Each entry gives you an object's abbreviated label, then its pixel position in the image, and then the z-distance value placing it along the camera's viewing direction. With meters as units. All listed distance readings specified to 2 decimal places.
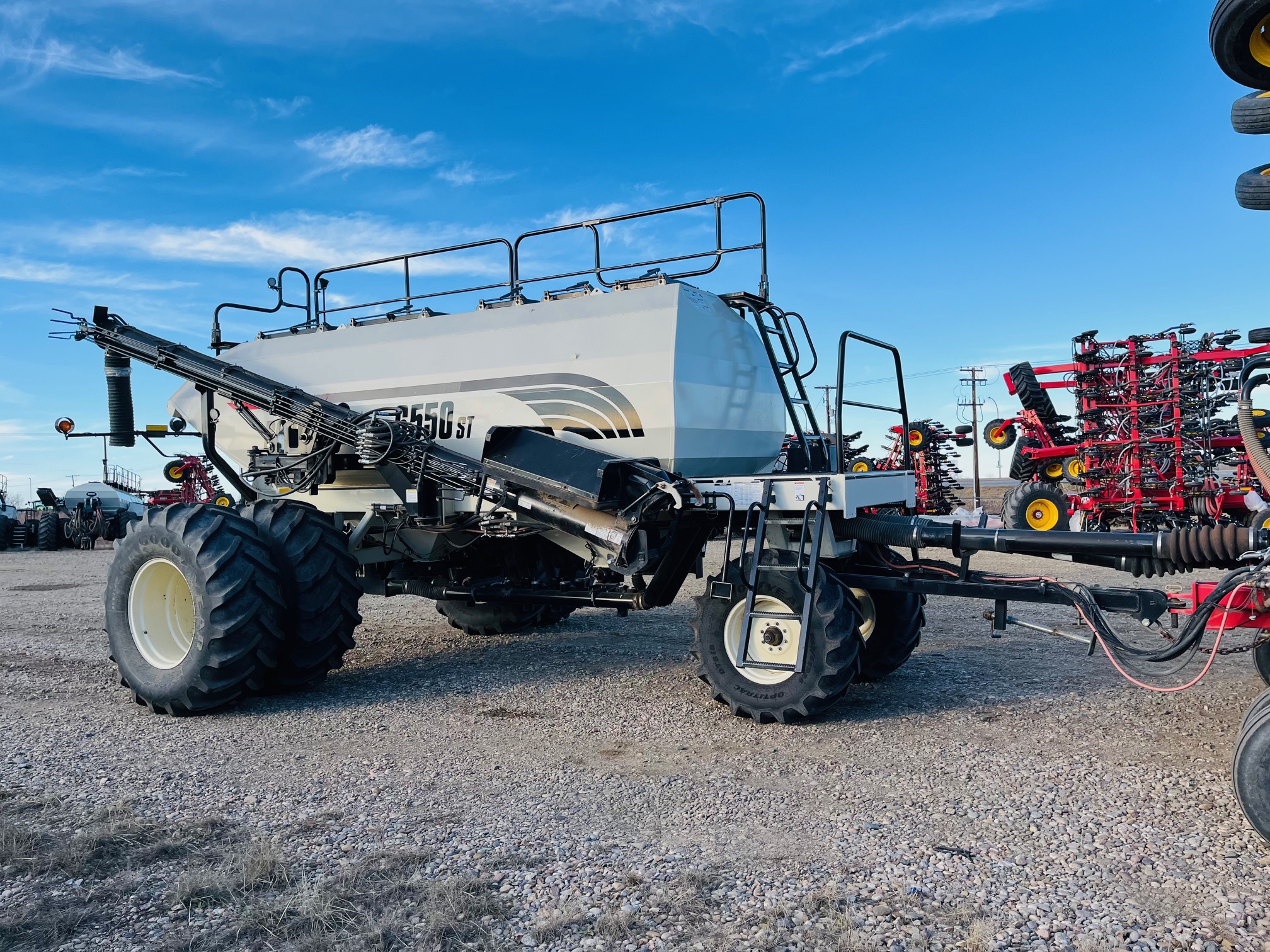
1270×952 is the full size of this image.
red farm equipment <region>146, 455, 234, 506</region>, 24.12
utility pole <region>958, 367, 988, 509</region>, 47.09
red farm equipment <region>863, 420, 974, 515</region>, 22.72
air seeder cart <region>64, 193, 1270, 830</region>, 5.53
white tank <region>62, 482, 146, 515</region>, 28.28
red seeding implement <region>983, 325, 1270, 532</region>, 15.76
